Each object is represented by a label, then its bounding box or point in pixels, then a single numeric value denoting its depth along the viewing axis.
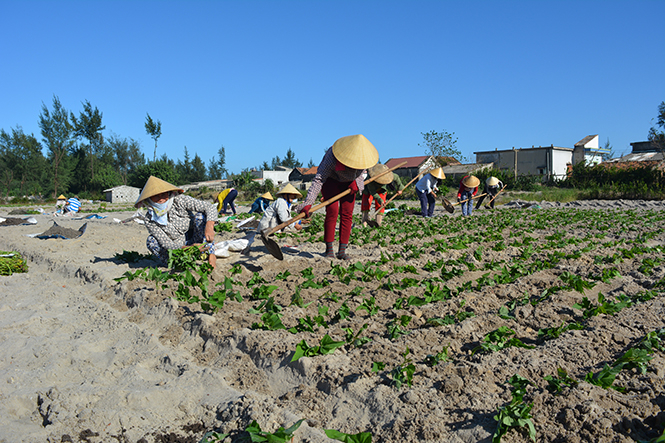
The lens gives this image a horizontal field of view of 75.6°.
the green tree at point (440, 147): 39.00
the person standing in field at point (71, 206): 16.42
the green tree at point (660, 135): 37.08
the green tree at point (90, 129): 55.31
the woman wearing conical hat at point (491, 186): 16.31
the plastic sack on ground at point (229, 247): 5.93
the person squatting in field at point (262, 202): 10.98
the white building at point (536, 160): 39.19
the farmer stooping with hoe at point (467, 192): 13.63
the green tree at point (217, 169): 83.38
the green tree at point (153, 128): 55.19
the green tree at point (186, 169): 76.12
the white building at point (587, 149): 41.12
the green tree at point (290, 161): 96.19
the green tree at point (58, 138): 52.06
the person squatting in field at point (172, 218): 5.20
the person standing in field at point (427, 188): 12.66
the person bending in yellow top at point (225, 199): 14.34
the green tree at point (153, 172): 54.88
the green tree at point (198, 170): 76.69
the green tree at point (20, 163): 50.59
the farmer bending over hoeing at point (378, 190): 8.41
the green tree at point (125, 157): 69.50
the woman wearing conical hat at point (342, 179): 5.42
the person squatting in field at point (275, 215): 6.63
